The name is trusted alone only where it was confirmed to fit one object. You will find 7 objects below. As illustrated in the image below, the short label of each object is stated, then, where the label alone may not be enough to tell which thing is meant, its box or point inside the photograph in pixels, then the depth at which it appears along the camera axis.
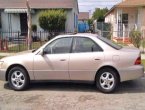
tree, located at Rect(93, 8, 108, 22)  29.83
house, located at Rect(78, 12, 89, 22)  52.46
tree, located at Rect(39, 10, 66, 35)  12.25
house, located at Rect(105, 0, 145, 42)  12.33
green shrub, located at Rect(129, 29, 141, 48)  8.16
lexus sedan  3.82
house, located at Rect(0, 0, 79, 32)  13.82
